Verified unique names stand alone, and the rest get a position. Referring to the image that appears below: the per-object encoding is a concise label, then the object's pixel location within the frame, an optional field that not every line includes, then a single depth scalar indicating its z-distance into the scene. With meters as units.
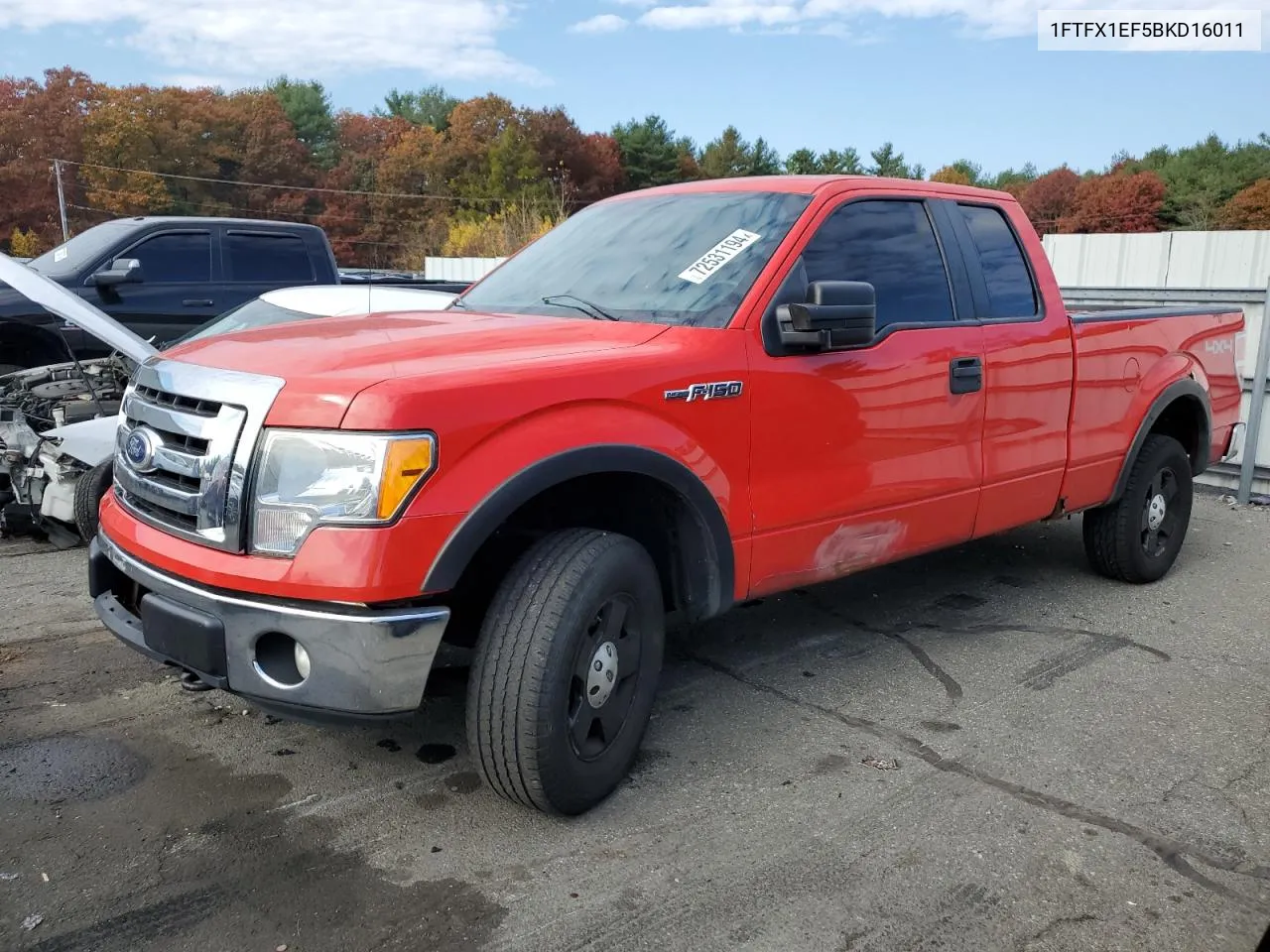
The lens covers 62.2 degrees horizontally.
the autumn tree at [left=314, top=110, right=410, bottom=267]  61.59
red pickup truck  2.63
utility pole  48.04
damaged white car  5.57
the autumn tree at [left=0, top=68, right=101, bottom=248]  53.75
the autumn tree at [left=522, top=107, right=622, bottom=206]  64.94
